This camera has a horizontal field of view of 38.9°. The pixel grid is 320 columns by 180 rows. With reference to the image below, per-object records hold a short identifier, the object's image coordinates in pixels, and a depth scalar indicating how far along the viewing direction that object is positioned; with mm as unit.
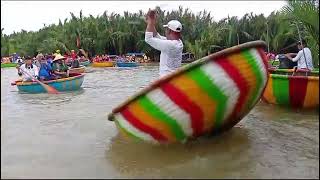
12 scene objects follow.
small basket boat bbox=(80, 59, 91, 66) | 29872
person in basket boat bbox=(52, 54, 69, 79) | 12398
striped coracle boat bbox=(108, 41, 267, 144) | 4074
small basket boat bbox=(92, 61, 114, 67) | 28391
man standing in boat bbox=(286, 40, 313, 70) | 8414
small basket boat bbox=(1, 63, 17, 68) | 31845
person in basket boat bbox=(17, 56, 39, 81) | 11547
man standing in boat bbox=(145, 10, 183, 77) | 4883
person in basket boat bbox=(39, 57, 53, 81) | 11586
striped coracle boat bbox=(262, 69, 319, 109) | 6527
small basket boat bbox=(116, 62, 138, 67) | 27125
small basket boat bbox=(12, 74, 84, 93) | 11227
